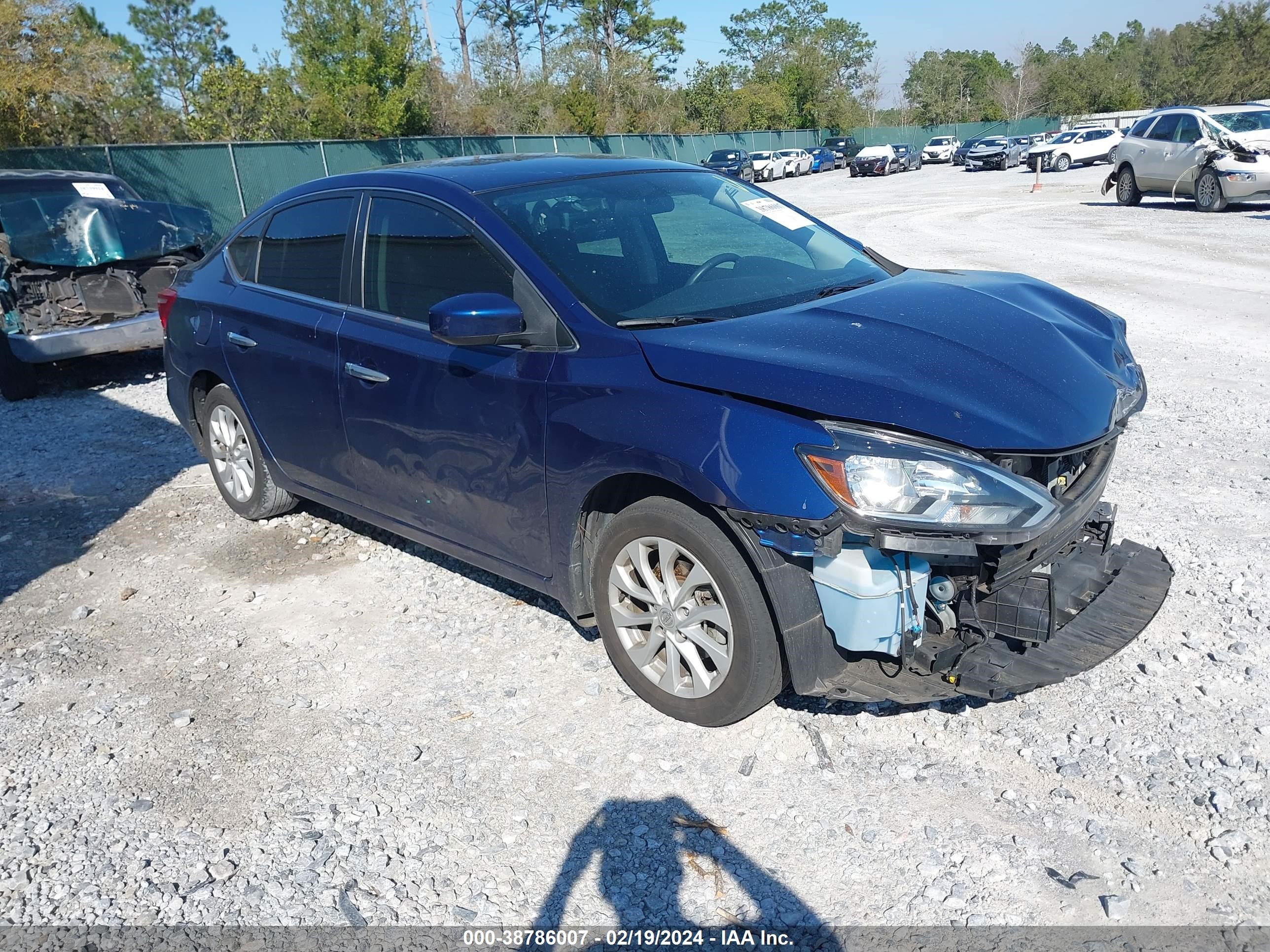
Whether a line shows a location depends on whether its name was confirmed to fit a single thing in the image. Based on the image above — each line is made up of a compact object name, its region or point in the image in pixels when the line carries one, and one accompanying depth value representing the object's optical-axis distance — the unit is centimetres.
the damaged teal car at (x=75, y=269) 884
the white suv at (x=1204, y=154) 1780
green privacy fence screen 1875
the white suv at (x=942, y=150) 5631
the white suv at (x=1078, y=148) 3994
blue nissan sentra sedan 293
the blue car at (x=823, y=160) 5322
